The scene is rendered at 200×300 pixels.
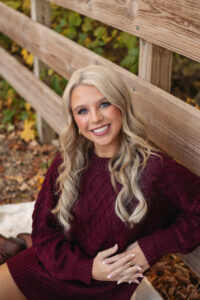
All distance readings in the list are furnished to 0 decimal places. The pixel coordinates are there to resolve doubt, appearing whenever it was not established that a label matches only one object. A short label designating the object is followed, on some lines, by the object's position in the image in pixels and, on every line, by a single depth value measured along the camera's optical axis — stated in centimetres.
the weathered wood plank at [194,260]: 235
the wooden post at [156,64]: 237
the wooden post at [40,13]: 393
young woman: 208
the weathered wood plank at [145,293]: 263
